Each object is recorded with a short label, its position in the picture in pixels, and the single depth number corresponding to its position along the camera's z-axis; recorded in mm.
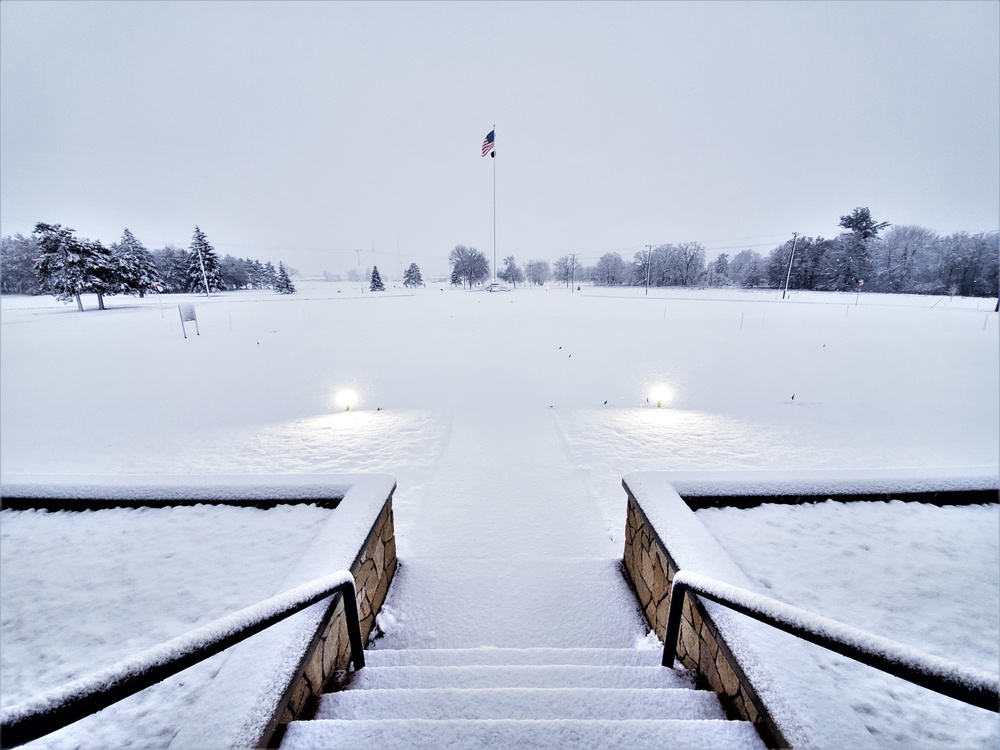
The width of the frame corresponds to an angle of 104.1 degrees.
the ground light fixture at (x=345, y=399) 9172
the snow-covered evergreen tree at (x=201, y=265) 50125
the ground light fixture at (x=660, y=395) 9366
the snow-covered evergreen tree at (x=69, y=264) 30797
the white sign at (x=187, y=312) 18750
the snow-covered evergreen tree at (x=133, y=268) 36128
